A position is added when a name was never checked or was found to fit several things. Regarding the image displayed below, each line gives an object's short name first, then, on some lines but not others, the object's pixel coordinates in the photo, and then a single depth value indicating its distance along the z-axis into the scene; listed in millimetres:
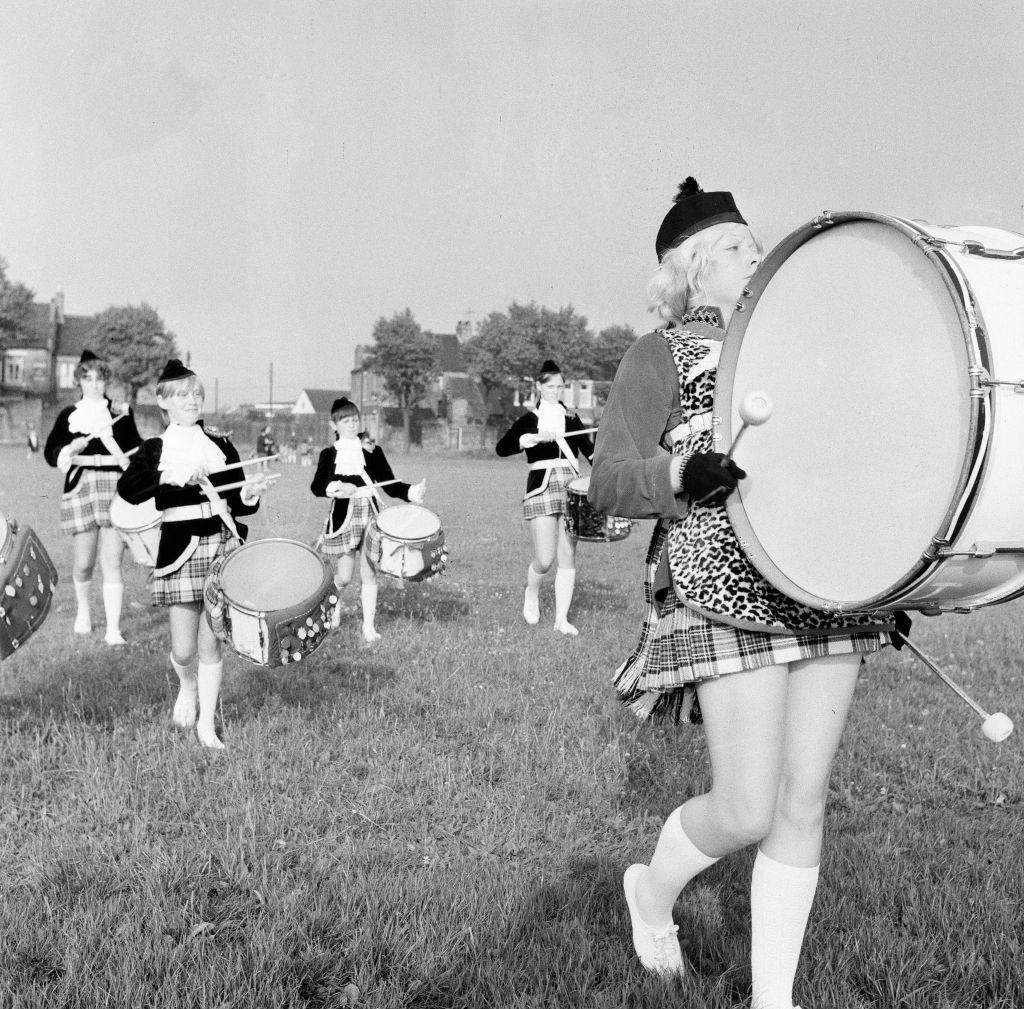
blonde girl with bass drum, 2453
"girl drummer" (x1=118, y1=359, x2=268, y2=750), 4918
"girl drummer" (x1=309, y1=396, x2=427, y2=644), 7711
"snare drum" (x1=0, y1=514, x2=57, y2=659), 3604
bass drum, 1988
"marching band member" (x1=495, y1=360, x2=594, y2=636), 8172
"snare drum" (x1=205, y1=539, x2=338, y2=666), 4156
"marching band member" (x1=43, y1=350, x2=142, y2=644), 7531
